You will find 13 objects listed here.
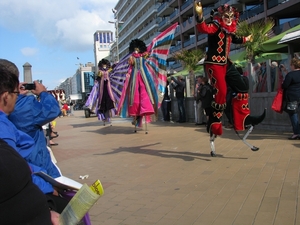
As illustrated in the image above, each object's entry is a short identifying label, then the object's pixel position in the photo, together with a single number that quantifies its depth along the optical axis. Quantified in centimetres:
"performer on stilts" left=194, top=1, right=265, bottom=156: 516
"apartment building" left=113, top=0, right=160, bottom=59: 6581
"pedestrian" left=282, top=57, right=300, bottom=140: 676
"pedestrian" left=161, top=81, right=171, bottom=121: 1377
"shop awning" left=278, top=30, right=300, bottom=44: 750
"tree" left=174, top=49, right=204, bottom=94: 2314
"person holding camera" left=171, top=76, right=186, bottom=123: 1255
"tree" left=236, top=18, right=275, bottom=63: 1250
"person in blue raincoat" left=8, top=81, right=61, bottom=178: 248
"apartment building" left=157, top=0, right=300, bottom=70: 2829
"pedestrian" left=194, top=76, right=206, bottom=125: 1084
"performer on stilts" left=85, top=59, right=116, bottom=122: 1198
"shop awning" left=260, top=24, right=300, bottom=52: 1041
